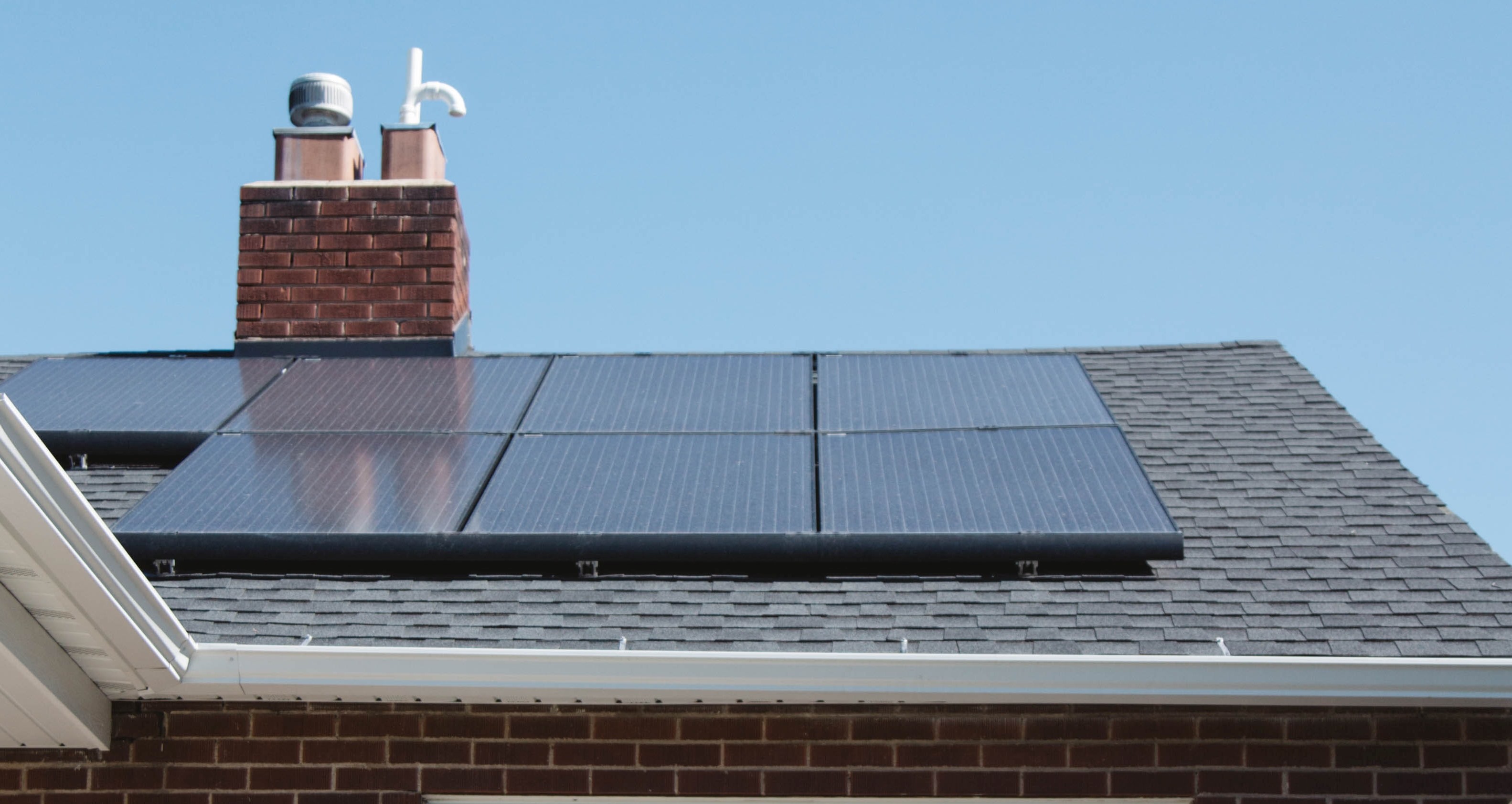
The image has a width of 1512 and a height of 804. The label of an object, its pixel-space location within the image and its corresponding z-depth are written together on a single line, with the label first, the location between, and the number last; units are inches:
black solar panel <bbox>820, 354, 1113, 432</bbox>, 279.4
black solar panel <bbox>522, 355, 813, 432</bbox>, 278.8
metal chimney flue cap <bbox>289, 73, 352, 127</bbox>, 360.5
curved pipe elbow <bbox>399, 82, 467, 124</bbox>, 369.1
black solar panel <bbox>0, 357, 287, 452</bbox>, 275.6
